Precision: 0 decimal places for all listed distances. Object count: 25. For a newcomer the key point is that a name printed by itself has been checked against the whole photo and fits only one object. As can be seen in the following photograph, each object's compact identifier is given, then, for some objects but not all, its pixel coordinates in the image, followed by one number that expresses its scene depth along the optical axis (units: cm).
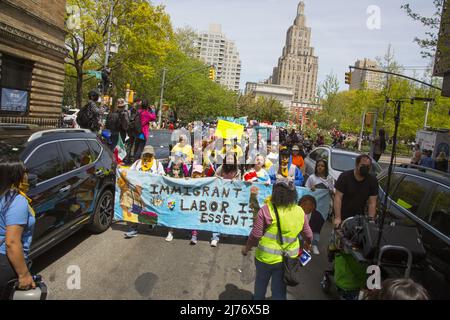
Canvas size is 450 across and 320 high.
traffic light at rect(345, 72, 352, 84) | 2495
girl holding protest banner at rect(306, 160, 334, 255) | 645
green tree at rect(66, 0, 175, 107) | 2795
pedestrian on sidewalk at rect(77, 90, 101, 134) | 1024
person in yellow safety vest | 350
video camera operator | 532
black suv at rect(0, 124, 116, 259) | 432
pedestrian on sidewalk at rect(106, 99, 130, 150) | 1149
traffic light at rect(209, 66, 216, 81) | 4138
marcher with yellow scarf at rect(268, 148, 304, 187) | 800
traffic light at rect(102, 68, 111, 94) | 1817
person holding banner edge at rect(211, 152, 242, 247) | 710
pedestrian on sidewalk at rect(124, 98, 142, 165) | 1138
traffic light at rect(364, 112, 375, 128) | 1970
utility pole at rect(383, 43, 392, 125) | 3797
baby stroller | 362
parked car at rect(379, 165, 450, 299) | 334
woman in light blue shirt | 288
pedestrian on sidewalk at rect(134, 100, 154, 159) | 1127
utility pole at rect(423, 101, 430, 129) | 3781
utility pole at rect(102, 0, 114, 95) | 2327
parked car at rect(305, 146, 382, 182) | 1001
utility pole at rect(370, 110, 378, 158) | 1555
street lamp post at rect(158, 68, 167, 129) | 4226
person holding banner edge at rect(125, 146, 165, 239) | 712
